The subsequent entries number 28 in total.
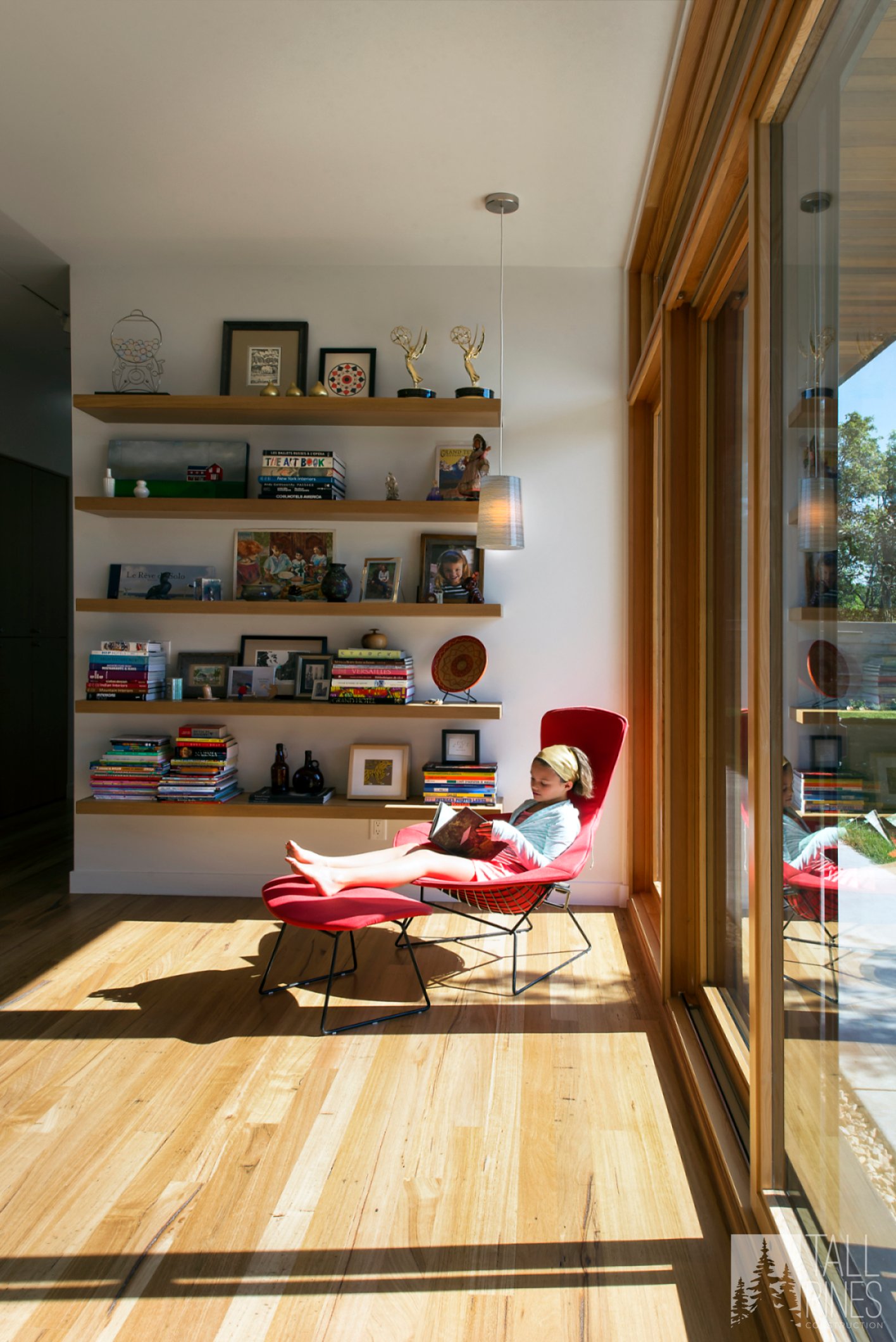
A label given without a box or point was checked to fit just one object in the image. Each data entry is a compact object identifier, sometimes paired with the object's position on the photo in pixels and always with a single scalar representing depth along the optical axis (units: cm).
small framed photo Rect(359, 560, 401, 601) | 436
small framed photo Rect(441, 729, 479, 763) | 435
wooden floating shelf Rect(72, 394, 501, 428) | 411
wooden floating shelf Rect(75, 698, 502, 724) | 419
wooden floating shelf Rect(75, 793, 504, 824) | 416
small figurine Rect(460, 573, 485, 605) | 428
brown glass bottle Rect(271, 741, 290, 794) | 432
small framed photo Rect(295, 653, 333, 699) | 441
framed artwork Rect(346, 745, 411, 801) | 430
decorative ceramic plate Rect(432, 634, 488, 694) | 431
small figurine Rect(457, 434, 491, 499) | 420
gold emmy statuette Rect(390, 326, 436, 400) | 416
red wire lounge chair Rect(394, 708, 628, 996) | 316
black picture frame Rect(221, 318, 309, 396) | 439
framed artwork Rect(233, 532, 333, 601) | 443
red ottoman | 289
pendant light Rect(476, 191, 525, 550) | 396
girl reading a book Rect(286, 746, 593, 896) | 318
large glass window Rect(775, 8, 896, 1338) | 118
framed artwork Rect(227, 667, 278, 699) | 443
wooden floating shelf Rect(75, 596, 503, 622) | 420
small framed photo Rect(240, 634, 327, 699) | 446
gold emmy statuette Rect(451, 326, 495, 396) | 415
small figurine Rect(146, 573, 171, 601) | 437
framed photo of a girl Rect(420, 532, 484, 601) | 429
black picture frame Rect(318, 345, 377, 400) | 436
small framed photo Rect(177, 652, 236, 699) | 447
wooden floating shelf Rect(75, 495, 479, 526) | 416
